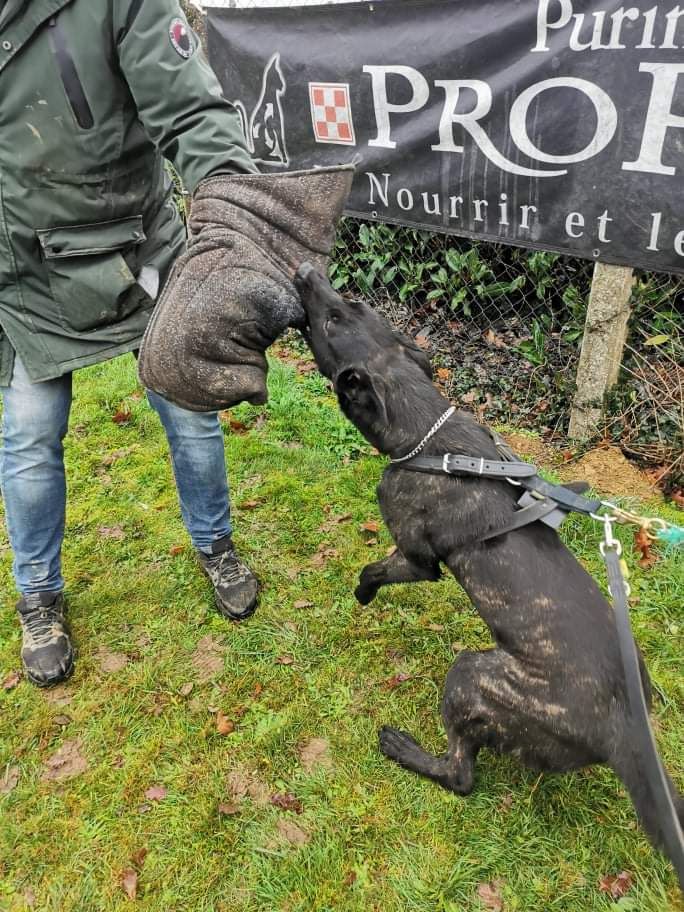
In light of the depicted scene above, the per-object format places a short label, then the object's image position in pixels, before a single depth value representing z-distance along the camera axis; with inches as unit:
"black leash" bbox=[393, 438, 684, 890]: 58.6
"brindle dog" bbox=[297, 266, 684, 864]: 77.0
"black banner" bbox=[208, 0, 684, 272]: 120.4
